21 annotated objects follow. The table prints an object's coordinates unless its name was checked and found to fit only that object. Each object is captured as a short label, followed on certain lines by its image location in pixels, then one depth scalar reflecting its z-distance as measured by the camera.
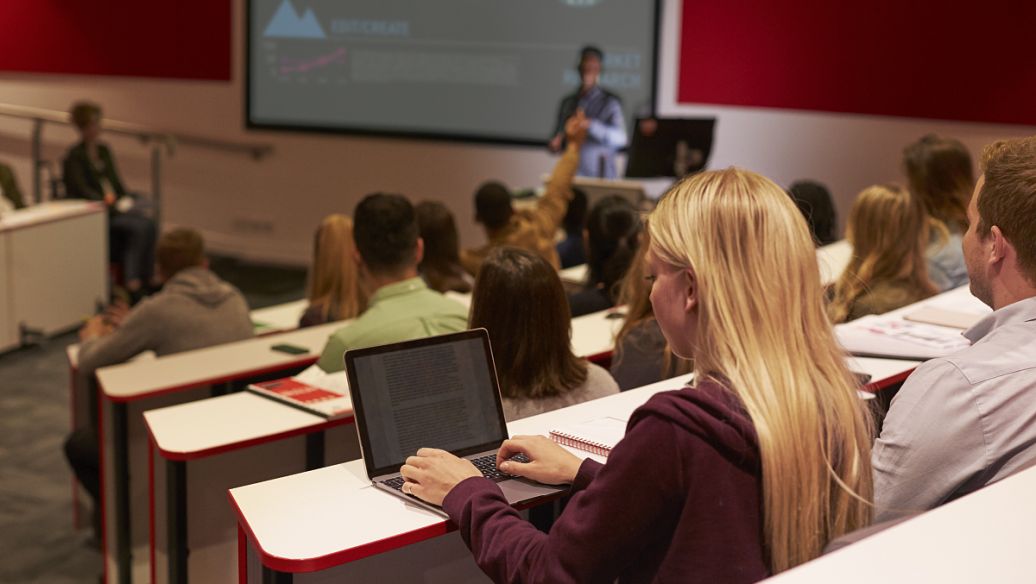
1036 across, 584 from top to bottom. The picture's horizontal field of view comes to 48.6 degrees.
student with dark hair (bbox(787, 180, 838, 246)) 4.67
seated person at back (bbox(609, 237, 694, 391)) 3.08
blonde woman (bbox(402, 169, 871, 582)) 1.40
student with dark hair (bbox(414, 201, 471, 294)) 4.41
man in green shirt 3.08
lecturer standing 7.40
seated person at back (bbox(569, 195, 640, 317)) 4.05
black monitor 6.54
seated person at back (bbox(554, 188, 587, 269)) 5.76
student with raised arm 4.97
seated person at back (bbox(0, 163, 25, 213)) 7.47
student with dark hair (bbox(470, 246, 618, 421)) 2.45
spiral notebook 2.01
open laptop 1.92
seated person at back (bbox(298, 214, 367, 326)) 4.06
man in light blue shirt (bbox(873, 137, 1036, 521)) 1.67
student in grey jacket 3.81
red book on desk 2.80
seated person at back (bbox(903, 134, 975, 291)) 4.18
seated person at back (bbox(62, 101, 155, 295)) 7.58
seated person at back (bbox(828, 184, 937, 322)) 3.71
